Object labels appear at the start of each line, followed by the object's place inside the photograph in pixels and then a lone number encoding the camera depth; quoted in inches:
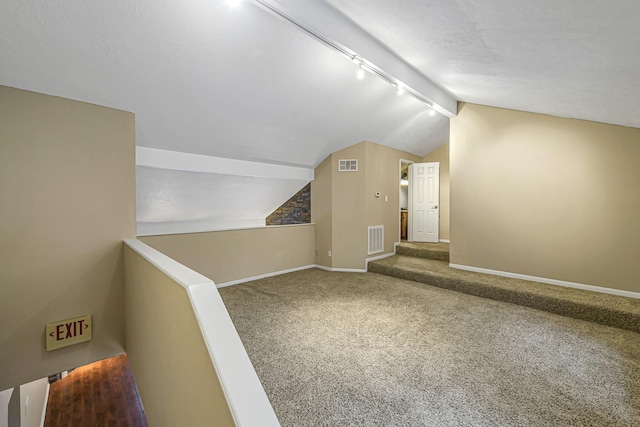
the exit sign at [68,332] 95.7
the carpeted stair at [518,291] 112.6
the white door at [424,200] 237.1
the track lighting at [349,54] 78.3
